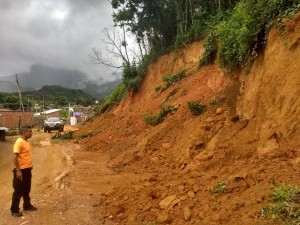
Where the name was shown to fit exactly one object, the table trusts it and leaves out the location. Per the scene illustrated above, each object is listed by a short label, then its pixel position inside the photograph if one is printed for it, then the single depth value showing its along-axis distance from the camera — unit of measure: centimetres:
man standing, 461
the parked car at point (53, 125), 2172
